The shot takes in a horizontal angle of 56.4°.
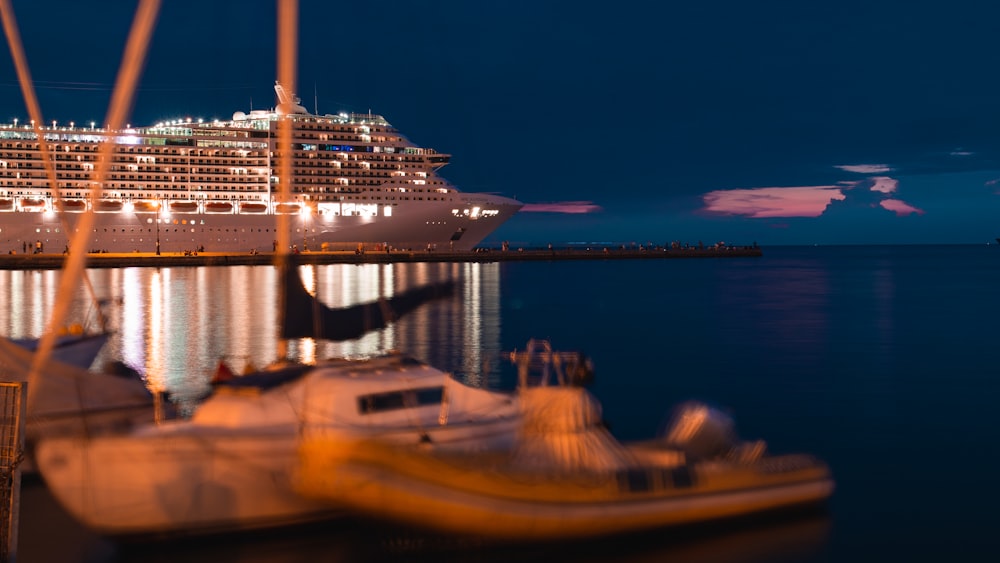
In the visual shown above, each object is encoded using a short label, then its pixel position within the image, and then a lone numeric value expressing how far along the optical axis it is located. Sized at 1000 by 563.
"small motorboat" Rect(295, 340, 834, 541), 9.18
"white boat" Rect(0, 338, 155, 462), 11.85
